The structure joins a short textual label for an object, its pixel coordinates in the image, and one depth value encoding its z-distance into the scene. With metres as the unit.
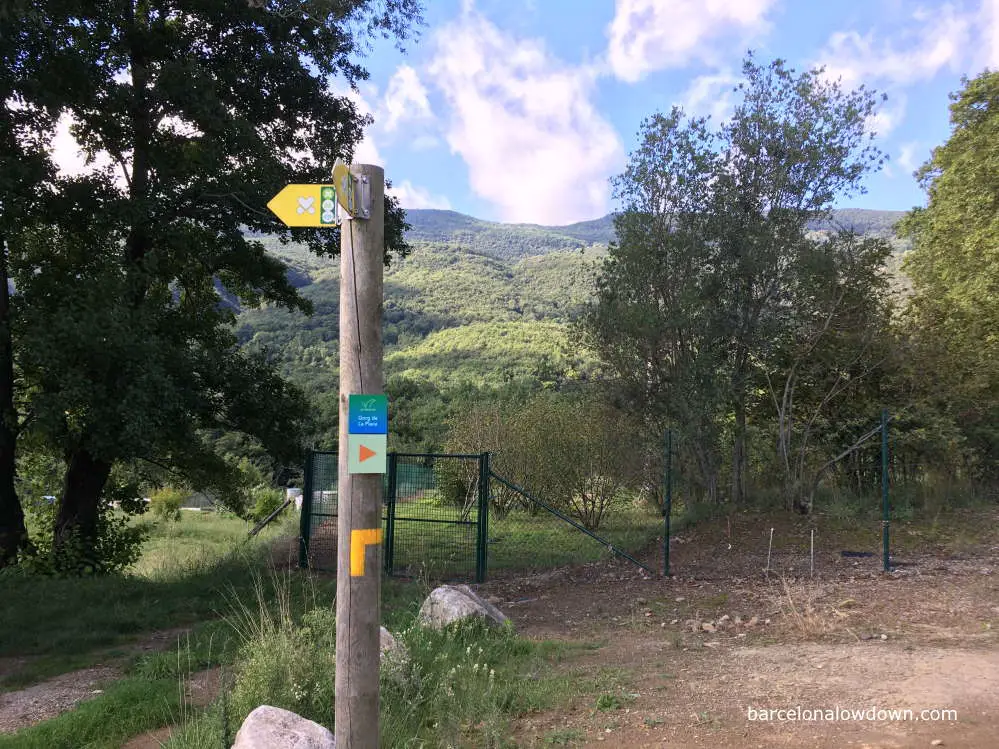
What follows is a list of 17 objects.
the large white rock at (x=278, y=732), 3.85
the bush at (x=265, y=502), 28.75
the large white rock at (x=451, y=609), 6.90
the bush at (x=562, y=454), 17.09
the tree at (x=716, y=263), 13.07
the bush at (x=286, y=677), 4.78
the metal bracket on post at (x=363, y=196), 3.73
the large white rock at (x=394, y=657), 5.23
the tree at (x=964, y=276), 14.36
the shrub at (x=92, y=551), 11.19
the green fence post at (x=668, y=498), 10.37
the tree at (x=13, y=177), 8.89
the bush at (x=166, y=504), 30.97
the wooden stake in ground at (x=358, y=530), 3.61
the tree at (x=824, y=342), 13.16
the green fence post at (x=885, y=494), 9.85
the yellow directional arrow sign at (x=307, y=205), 3.75
